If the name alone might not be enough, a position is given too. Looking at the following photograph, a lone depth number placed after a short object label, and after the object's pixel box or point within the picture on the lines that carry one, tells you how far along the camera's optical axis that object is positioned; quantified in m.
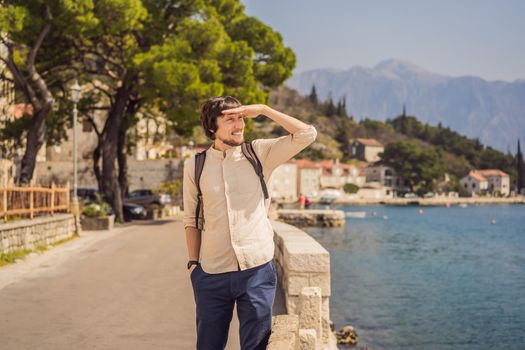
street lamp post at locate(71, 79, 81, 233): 21.74
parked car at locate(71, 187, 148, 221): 34.88
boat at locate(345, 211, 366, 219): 87.69
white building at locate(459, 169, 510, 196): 178.00
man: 3.79
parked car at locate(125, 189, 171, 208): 43.12
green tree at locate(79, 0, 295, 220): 26.59
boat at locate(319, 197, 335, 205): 133.62
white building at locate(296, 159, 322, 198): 134.62
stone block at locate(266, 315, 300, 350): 3.50
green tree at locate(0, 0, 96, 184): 22.95
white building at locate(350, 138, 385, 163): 190.14
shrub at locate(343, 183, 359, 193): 148.38
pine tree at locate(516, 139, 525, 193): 183.88
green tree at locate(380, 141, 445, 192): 158.50
